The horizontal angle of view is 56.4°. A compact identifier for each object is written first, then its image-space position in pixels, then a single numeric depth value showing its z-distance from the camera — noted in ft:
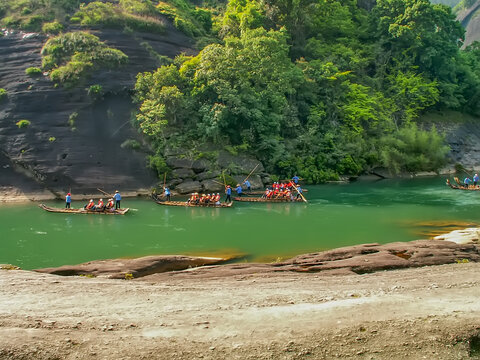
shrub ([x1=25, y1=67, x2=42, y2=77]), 149.38
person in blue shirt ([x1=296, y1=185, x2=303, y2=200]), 117.91
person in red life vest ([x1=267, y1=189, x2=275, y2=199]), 119.14
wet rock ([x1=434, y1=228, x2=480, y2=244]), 64.68
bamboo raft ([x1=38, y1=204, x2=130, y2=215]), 102.83
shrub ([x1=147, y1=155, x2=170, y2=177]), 131.64
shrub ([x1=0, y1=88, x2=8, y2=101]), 143.74
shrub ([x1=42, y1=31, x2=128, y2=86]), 151.12
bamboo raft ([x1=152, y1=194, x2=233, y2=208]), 111.45
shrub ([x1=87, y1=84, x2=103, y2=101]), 146.82
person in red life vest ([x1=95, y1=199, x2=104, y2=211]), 103.19
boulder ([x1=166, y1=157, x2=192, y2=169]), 133.69
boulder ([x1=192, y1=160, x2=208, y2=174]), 134.10
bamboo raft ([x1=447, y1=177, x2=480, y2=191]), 126.38
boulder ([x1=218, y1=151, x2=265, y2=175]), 136.77
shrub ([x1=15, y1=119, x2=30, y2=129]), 137.28
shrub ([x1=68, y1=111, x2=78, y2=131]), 140.21
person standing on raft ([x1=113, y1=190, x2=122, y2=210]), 107.14
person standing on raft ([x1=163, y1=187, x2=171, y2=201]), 117.50
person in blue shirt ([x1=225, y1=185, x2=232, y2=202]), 115.55
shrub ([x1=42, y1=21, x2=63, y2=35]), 163.73
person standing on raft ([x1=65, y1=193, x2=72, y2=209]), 107.85
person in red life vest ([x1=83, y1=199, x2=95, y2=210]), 104.28
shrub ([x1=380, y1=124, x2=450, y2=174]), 159.51
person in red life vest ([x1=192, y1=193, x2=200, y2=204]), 112.57
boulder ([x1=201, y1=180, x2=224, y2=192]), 129.18
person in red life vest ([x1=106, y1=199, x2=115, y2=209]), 103.78
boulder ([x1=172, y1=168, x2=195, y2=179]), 132.05
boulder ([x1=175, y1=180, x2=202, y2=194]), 128.77
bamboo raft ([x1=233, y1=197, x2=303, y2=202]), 117.07
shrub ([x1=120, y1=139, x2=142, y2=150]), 138.41
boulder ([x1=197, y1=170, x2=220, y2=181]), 132.00
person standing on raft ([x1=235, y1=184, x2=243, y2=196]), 123.34
